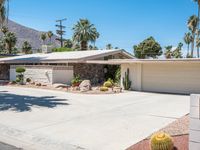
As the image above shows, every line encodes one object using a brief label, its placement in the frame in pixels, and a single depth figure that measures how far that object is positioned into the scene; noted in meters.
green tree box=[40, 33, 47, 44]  55.75
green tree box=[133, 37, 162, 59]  39.86
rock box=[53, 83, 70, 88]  16.45
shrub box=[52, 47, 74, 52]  32.22
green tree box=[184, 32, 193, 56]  44.20
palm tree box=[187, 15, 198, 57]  38.40
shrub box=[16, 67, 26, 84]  19.01
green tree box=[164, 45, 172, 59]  38.82
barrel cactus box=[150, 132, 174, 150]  4.52
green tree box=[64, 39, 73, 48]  46.64
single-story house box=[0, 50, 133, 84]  18.11
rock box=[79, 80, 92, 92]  14.84
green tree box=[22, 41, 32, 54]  46.56
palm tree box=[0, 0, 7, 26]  21.67
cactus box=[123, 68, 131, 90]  15.73
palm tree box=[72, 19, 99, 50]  36.09
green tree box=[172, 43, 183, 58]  39.98
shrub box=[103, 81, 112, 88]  16.01
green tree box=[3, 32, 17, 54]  39.45
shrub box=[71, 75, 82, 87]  16.52
